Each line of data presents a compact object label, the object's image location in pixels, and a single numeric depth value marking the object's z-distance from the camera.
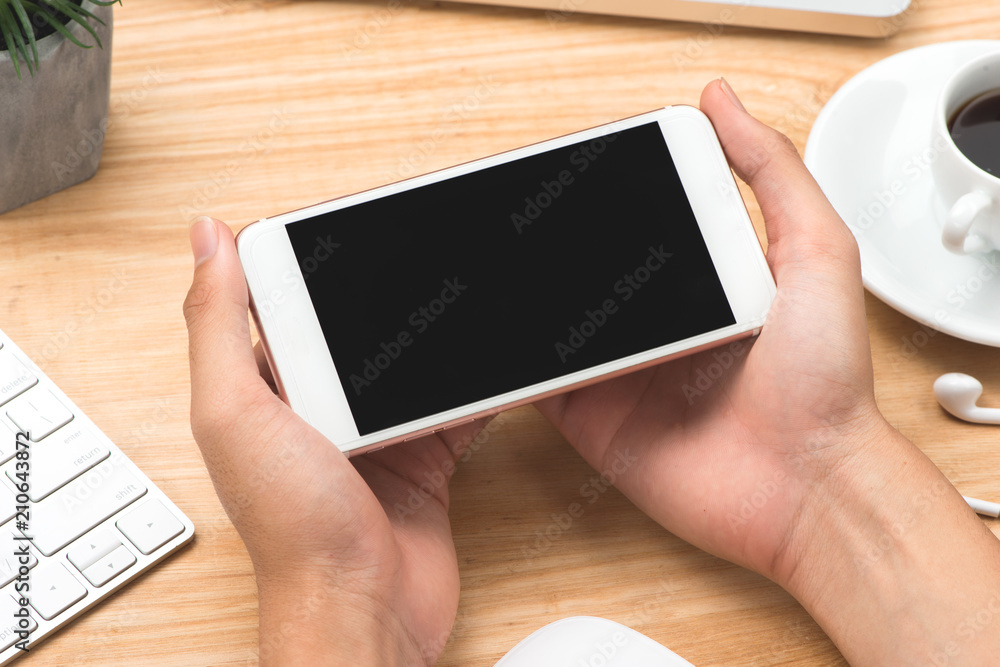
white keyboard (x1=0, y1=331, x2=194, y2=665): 0.98
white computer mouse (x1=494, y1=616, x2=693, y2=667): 0.97
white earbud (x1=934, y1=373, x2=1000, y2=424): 1.02
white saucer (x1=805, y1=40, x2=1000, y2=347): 1.03
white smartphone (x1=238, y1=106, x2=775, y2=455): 0.98
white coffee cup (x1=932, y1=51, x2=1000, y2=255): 1.01
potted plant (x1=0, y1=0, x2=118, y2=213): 0.99
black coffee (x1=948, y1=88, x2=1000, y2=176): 1.03
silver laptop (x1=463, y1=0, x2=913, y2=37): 1.07
